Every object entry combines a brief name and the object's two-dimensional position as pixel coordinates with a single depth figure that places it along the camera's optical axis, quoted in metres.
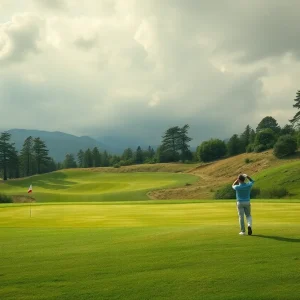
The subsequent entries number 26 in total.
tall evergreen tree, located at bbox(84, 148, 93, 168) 162.50
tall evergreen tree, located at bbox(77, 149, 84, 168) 194.62
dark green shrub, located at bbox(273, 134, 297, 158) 75.19
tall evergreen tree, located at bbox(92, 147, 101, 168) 162.25
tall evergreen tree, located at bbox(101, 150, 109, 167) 162.48
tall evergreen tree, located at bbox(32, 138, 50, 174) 117.38
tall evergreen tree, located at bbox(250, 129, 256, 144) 130.81
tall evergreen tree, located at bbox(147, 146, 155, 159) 173.27
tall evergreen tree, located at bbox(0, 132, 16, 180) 104.88
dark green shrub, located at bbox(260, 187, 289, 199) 50.50
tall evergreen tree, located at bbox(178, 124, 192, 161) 141.75
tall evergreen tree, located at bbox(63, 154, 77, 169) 191.19
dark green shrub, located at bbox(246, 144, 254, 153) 98.34
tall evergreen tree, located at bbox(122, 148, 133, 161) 168.54
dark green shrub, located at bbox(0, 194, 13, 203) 57.47
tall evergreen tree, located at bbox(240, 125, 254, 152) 128.36
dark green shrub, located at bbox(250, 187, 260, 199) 51.04
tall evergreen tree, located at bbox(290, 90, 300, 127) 102.90
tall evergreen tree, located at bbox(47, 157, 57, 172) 154.34
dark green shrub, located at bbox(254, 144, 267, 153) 91.31
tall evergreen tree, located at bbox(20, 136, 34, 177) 123.55
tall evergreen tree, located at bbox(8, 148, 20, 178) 106.50
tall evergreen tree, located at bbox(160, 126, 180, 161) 140.38
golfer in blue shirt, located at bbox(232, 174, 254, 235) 13.35
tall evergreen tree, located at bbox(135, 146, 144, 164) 156.12
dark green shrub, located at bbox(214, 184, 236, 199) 51.69
